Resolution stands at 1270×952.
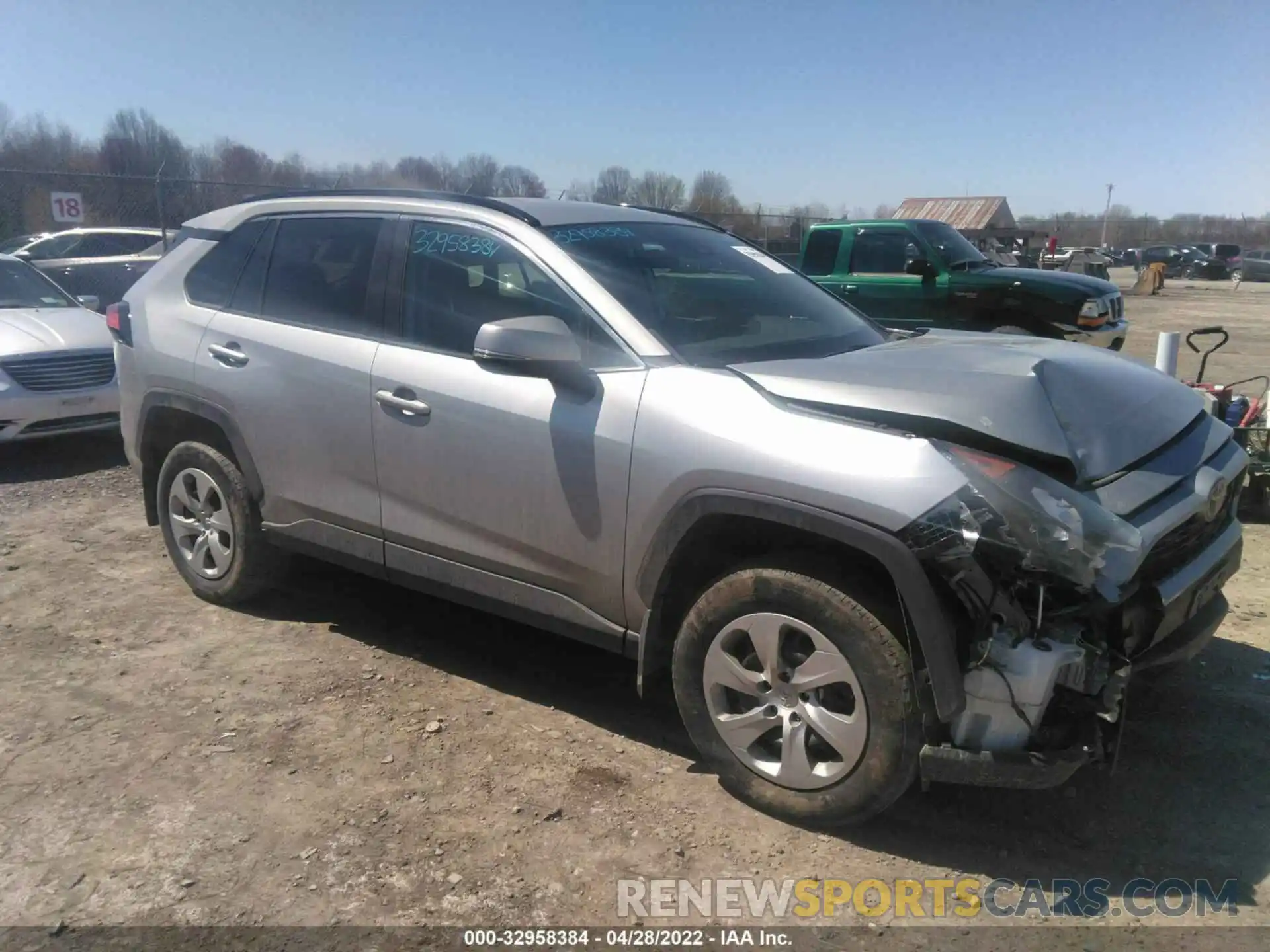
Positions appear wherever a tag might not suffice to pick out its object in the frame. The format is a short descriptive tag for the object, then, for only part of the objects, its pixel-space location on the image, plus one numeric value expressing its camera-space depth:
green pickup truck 9.97
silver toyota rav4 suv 2.59
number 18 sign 16.45
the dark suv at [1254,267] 38.56
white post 6.65
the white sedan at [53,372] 7.35
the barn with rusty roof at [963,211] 50.23
